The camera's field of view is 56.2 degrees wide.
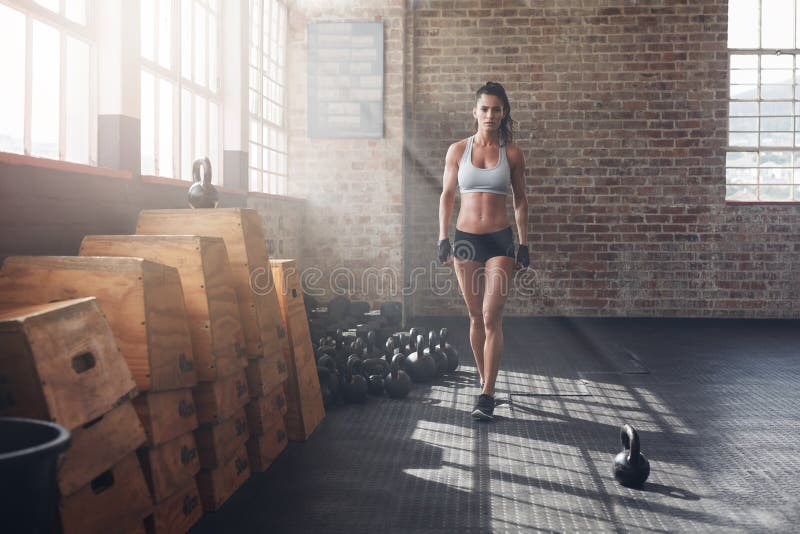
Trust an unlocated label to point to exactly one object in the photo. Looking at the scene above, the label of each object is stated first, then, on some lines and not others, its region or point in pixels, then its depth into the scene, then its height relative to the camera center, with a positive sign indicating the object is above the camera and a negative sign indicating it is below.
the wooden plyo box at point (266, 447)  3.15 -0.84
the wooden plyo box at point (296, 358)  3.66 -0.53
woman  4.05 +0.16
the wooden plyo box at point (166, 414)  2.28 -0.52
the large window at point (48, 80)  2.97 +0.74
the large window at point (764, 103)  8.52 +1.75
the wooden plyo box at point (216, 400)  2.70 -0.54
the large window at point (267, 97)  6.62 +1.45
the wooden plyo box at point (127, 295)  2.35 -0.14
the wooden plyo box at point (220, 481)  2.69 -0.85
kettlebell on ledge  3.68 +0.29
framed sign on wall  7.58 +1.74
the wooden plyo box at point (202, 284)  2.72 -0.12
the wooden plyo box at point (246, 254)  3.15 -0.01
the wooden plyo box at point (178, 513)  2.28 -0.84
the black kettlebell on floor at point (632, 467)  2.94 -0.83
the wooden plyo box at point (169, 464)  2.26 -0.68
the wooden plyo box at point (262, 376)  3.14 -0.53
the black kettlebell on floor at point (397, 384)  4.55 -0.79
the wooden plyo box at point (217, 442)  2.71 -0.70
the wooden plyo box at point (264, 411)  3.15 -0.69
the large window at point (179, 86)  4.40 +1.07
